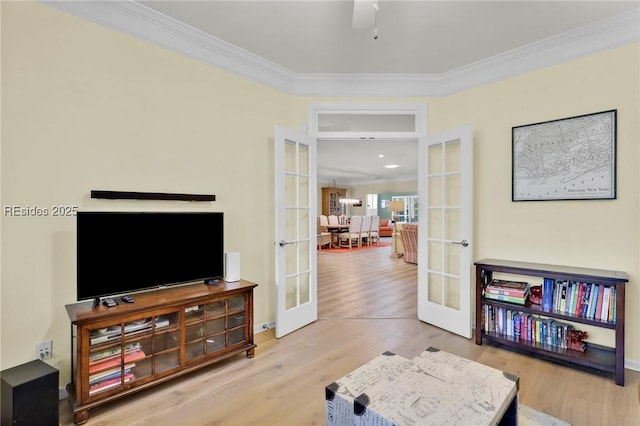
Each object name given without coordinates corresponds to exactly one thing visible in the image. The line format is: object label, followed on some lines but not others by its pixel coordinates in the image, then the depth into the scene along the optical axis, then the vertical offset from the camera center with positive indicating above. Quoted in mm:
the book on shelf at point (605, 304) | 2365 -681
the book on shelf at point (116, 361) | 1910 -933
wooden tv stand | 1874 -868
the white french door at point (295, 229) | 3082 -203
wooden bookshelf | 2254 -814
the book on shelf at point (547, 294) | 2619 -683
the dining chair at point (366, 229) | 10642 -625
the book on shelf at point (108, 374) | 1902 -997
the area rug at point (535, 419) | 1810 -1190
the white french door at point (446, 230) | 3064 -198
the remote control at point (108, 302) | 2048 -602
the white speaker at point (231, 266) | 2697 -474
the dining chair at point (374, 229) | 11120 -664
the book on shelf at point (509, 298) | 2714 -756
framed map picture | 2539 +438
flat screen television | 2027 -287
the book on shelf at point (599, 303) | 2393 -682
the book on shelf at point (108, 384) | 1895 -1054
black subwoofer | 1623 -964
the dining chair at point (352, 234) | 10209 -761
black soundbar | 2236 +104
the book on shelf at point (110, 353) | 1913 -877
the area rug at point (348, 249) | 9462 -1192
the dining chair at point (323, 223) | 10641 -444
